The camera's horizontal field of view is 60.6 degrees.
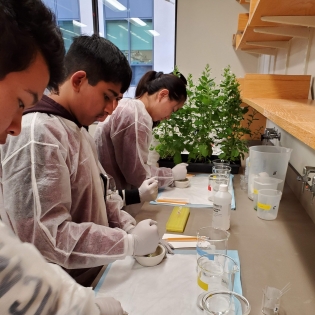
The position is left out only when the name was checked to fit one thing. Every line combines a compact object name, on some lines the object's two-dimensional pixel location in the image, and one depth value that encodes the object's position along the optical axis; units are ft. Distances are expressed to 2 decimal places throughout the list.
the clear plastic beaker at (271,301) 2.27
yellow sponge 3.62
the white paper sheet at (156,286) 2.33
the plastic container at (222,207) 3.57
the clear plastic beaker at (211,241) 2.94
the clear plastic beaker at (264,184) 4.27
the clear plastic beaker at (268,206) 3.93
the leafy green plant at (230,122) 5.78
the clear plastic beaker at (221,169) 5.23
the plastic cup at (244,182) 5.19
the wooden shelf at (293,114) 1.87
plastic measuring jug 4.44
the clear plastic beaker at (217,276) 2.46
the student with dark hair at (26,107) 1.14
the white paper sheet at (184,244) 3.23
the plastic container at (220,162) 5.81
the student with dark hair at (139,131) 4.98
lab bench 2.48
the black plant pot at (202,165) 6.03
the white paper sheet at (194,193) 4.48
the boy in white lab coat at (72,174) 2.44
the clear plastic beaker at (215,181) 4.73
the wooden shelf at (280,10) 3.40
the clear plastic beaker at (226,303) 2.25
